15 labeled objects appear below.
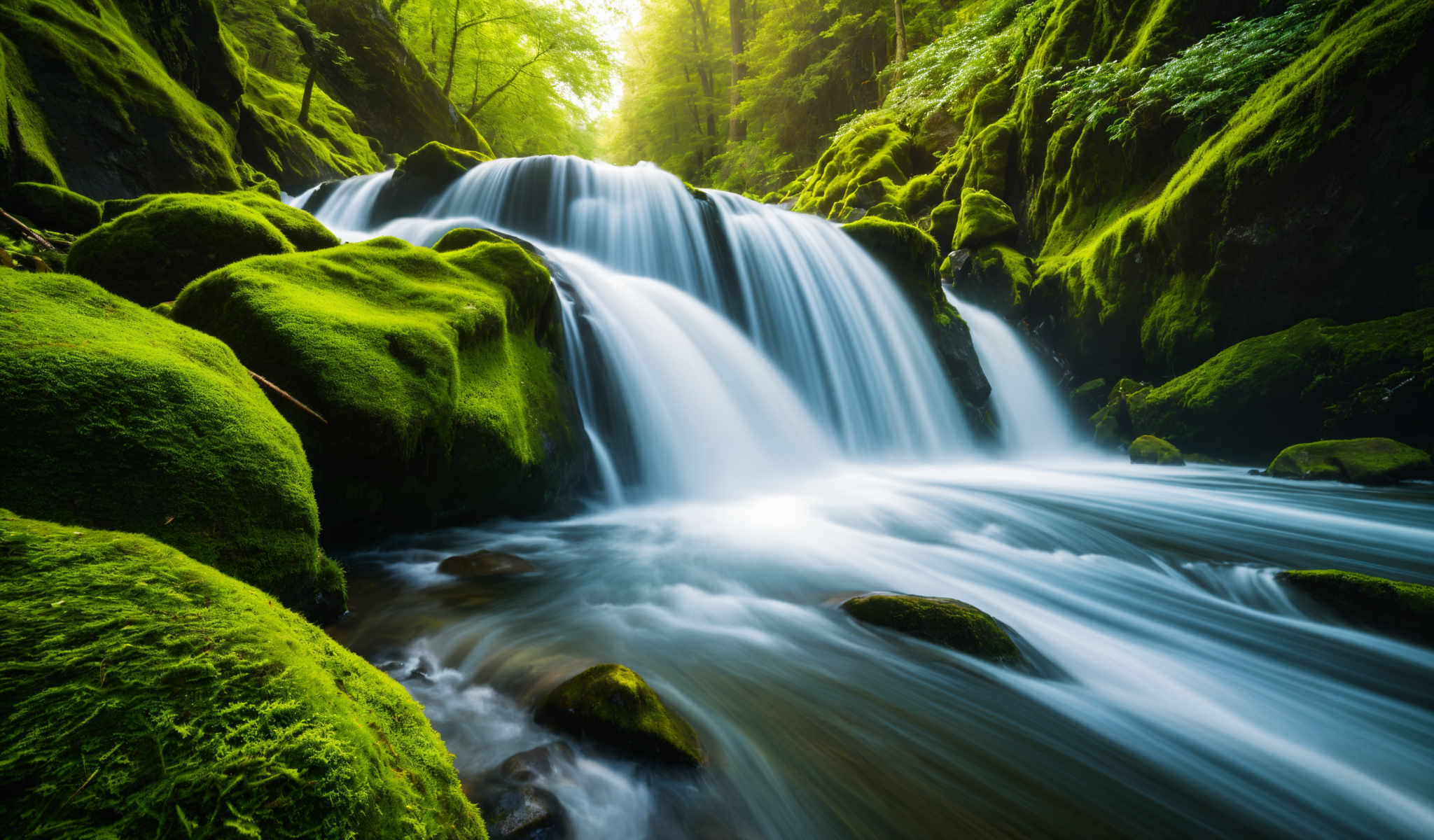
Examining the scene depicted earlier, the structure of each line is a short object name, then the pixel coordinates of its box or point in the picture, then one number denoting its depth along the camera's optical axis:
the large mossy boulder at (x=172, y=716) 0.73
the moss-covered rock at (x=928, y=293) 10.77
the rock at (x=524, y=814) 1.72
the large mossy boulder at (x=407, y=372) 3.34
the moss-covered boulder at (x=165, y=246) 4.57
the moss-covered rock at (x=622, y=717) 2.09
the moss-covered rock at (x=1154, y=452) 8.69
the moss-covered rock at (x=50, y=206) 5.84
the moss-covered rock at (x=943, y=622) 3.08
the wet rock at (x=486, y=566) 3.79
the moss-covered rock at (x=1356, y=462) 6.77
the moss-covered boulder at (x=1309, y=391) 6.90
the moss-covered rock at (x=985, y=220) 12.68
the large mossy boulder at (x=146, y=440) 1.78
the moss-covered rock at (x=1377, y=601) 3.24
